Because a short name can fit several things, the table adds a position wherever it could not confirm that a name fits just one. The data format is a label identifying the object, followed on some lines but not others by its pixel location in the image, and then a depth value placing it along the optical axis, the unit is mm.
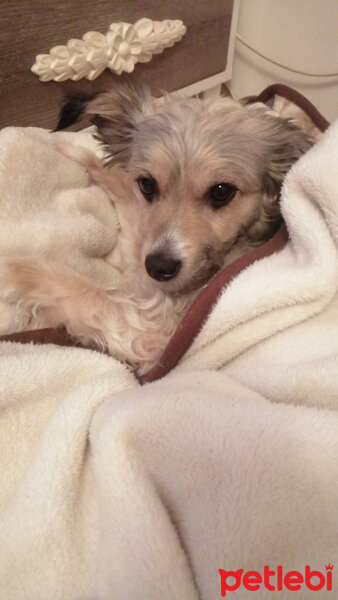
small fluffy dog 302
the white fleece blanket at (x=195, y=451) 198
